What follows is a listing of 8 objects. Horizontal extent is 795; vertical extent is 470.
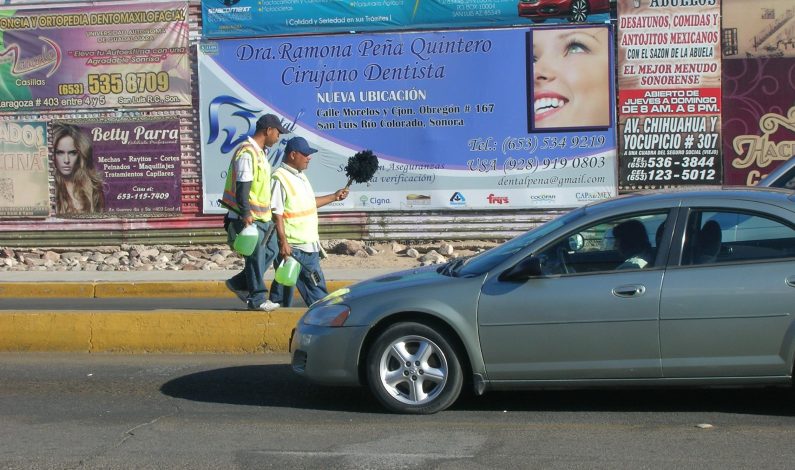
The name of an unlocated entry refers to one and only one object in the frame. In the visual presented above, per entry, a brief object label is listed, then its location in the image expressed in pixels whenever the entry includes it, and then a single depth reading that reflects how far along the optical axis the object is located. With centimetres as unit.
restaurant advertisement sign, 1652
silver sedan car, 583
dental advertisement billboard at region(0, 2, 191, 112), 1766
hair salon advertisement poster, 1784
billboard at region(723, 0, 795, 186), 1638
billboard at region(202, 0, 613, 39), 1673
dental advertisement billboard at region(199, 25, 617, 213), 1678
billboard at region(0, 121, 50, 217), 1811
